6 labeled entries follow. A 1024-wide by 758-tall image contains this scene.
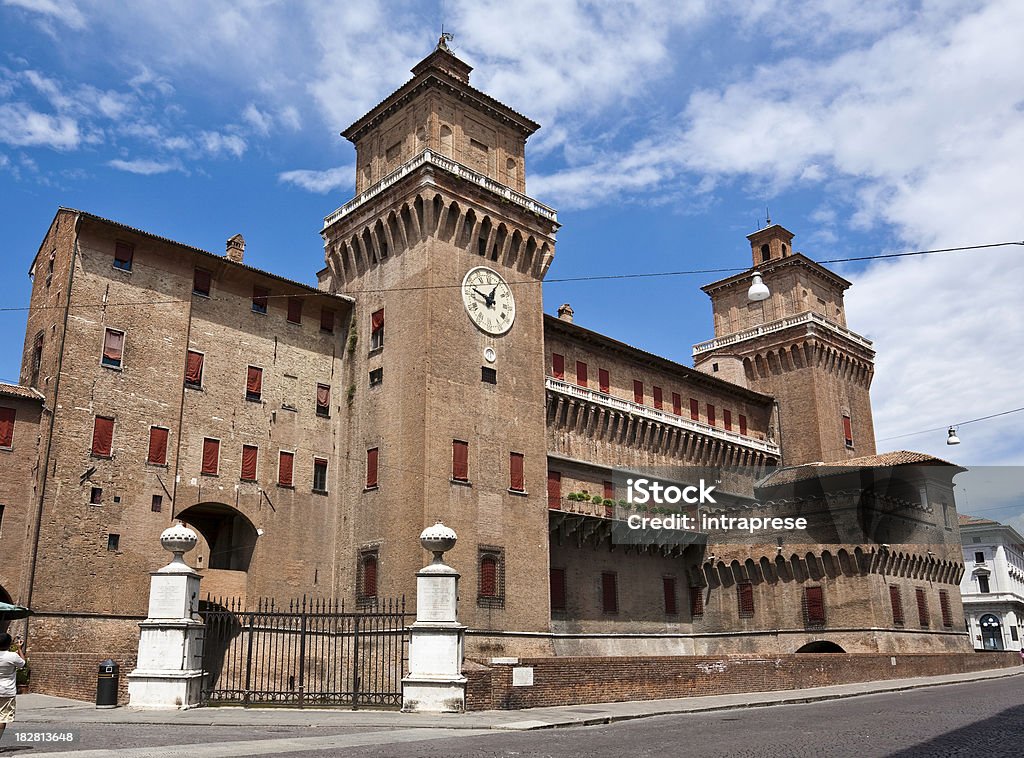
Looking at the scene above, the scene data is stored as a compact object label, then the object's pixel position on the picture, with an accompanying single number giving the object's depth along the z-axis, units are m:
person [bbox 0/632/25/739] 12.46
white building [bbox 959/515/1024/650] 76.81
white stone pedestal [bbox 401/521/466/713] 20.45
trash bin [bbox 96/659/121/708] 20.80
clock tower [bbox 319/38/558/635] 34.97
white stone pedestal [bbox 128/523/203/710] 20.75
